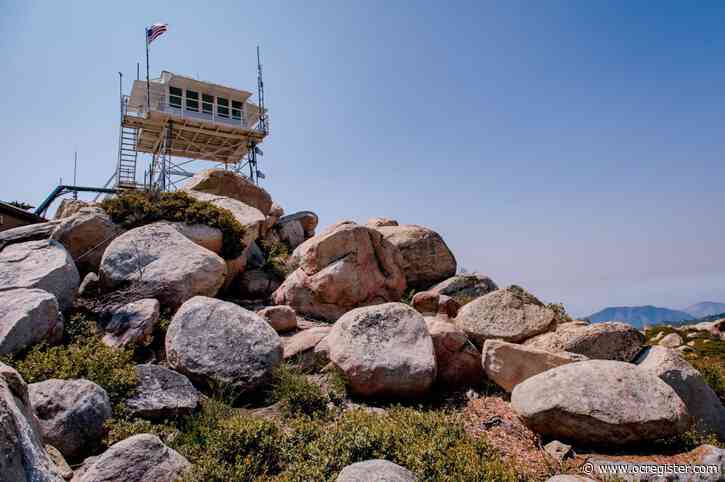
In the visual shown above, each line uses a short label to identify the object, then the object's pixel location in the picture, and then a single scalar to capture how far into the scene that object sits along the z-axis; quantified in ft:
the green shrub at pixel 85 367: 26.37
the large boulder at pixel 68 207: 71.56
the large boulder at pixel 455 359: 32.71
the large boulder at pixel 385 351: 29.30
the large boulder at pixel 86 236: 45.70
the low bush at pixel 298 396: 27.68
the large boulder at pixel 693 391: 27.99
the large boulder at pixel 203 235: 49.34
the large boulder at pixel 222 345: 29.81
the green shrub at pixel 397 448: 19.30
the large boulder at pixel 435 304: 43.60
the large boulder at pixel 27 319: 28.94
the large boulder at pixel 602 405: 22.89
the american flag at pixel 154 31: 104.83
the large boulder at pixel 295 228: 73.00
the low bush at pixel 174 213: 50.72
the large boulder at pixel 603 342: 30.94
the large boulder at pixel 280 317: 41.19
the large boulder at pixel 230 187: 65.92
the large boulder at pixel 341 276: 47.29
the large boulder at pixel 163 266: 39.91
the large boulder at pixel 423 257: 56.18
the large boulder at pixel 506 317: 34.42
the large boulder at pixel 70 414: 21.53
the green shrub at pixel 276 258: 57.52
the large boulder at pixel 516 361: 29.08
